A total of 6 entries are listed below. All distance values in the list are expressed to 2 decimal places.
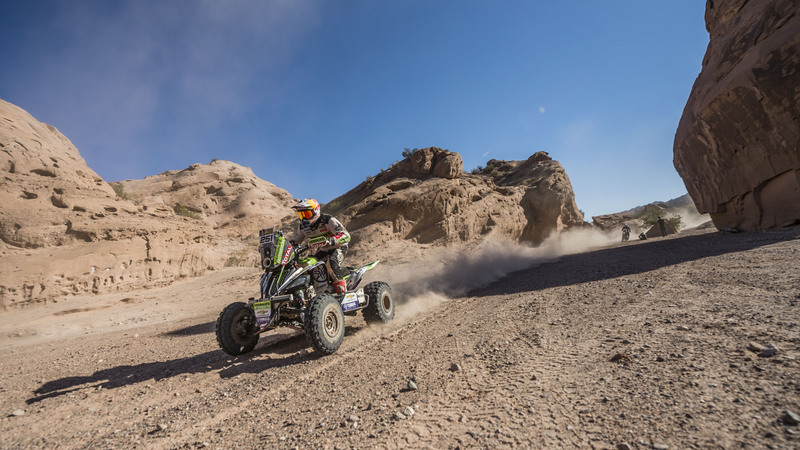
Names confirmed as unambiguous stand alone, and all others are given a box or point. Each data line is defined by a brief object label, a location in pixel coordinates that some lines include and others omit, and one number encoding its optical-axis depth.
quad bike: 4.33
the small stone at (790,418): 1.59
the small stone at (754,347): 2.43
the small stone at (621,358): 2.67
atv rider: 5.84
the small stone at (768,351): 2.33
